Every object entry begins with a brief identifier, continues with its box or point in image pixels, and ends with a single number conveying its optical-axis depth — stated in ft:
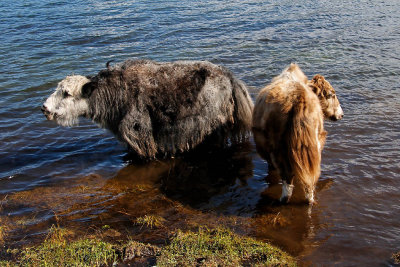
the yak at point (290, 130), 14.88
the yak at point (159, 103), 21.20
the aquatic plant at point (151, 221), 15.79
